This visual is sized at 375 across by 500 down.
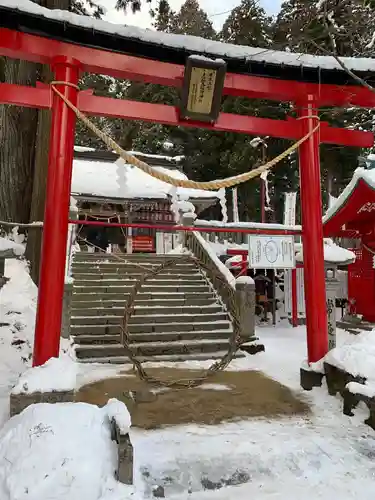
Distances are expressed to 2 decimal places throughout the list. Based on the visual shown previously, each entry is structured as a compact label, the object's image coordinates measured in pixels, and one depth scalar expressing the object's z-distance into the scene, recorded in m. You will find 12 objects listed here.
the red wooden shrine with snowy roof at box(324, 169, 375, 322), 11.98
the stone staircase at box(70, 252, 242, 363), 8.59
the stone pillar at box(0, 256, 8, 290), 5.54
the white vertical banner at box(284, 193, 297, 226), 15.06
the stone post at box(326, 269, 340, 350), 7.61
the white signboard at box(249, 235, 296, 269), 6.40
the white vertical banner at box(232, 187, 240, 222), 19.69
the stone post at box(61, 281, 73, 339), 7.84
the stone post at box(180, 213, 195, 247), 13.50
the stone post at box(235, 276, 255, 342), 9.50
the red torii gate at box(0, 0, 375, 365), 5.04
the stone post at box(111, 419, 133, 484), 3.37
